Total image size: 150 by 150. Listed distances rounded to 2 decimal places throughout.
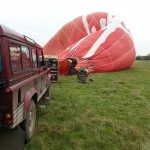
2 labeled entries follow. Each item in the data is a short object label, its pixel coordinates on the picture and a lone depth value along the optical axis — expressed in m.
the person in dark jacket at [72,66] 18.12
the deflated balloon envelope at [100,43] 20.53
